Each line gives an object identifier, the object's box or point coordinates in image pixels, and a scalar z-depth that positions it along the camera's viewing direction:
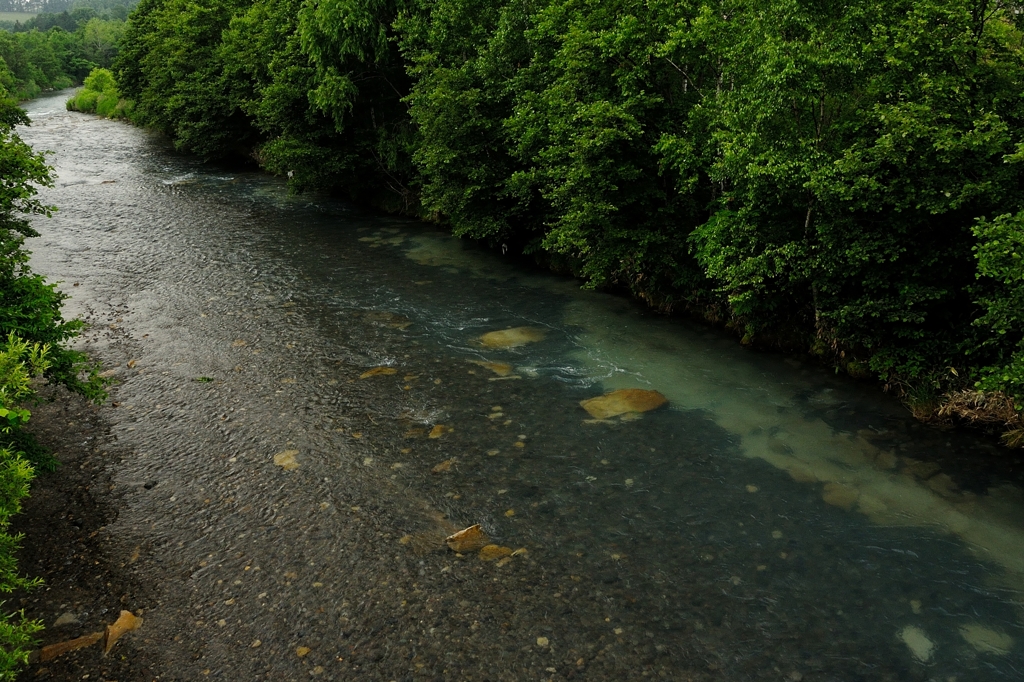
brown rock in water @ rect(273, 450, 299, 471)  12.27
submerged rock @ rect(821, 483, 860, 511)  11.68
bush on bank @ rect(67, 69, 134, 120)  69.38
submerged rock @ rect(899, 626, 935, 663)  8.75
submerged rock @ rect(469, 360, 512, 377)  16.15
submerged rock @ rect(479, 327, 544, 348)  17.77
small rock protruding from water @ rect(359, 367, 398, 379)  15.96
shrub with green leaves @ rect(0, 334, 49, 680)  6.91
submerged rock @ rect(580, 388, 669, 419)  14.50
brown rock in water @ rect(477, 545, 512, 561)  10.22
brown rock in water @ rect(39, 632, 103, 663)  8.27
